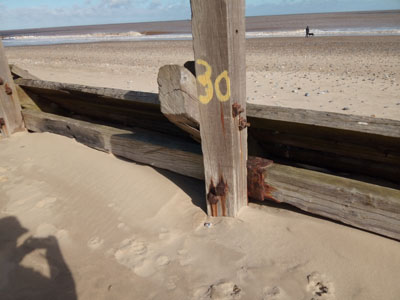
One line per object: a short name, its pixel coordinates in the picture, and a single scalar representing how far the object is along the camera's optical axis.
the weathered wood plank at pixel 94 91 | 2.89
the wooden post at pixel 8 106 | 4.12
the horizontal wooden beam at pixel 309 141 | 2.02
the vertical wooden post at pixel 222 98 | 1.87
